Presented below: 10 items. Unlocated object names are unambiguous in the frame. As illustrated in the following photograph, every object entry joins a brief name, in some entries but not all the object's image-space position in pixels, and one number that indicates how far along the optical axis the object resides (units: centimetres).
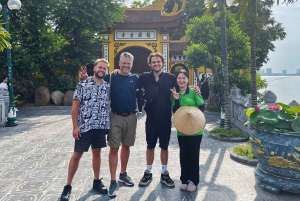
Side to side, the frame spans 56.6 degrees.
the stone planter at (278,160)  352
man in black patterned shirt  358
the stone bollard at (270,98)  569
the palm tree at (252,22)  783
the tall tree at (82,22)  1694
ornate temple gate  2106
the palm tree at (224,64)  815
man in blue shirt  383
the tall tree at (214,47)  1329
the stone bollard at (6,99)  1077
